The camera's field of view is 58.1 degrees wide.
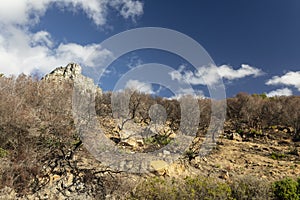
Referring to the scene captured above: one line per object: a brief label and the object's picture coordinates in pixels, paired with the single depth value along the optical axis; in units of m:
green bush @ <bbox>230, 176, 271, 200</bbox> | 10.25
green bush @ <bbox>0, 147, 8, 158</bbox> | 10.16
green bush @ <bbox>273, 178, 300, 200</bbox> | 10.45
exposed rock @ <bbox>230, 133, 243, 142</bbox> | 30.78
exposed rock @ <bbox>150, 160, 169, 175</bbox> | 14.88
